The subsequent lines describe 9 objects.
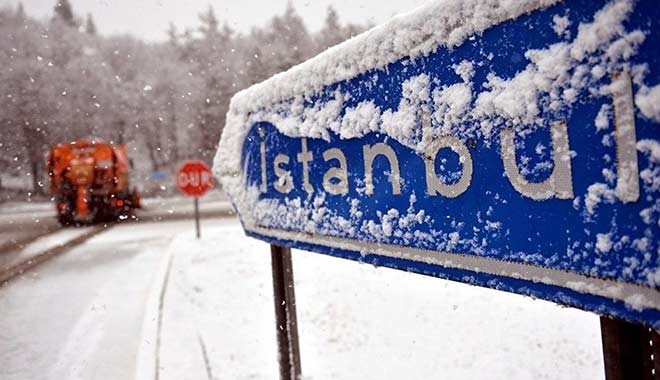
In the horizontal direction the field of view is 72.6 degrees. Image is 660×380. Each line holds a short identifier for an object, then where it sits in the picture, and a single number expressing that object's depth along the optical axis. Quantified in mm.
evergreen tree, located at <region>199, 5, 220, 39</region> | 54938
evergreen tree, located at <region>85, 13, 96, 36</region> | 91688
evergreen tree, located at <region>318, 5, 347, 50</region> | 44562
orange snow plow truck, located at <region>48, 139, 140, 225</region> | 16766
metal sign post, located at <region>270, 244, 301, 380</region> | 2010
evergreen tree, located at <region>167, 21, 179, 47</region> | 59525
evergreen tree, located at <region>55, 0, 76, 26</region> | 81006
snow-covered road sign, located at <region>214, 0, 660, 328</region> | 651
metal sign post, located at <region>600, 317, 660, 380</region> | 837
